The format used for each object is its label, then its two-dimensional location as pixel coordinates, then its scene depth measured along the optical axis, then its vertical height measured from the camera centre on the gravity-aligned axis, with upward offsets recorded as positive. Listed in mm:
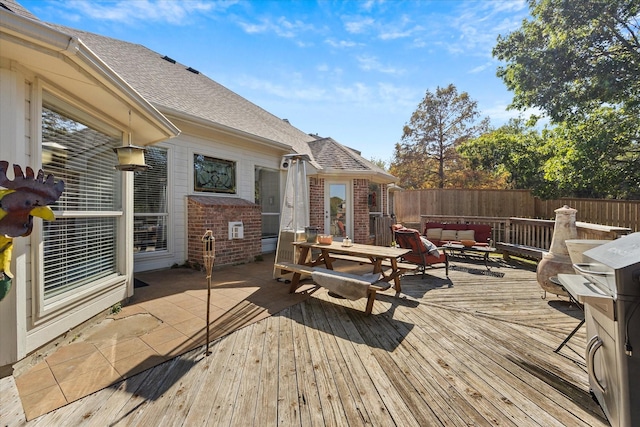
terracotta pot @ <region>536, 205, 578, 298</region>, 3965 -660
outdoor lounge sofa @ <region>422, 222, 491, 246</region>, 7576 -553
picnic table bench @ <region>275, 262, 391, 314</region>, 3293 -876
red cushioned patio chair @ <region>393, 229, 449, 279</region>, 5418 -707
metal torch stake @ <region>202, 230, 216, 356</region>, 2575 -370
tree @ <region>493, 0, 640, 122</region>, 6879 +4629
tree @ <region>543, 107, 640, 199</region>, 6953 +1680
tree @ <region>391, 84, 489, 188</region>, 18141 +5884
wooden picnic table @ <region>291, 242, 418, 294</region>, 4144 -649
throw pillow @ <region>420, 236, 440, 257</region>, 5548 -742
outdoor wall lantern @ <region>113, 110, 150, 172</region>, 3273 +766
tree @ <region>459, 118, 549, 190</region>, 10453 +2596
